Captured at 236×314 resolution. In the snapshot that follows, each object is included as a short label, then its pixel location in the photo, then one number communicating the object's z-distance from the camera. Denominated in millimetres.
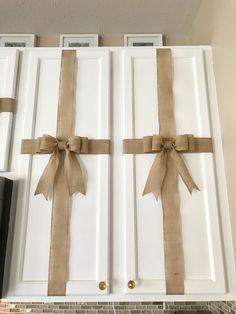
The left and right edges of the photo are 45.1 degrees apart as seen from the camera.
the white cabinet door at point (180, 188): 1004
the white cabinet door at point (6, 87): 1122
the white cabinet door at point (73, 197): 1006
